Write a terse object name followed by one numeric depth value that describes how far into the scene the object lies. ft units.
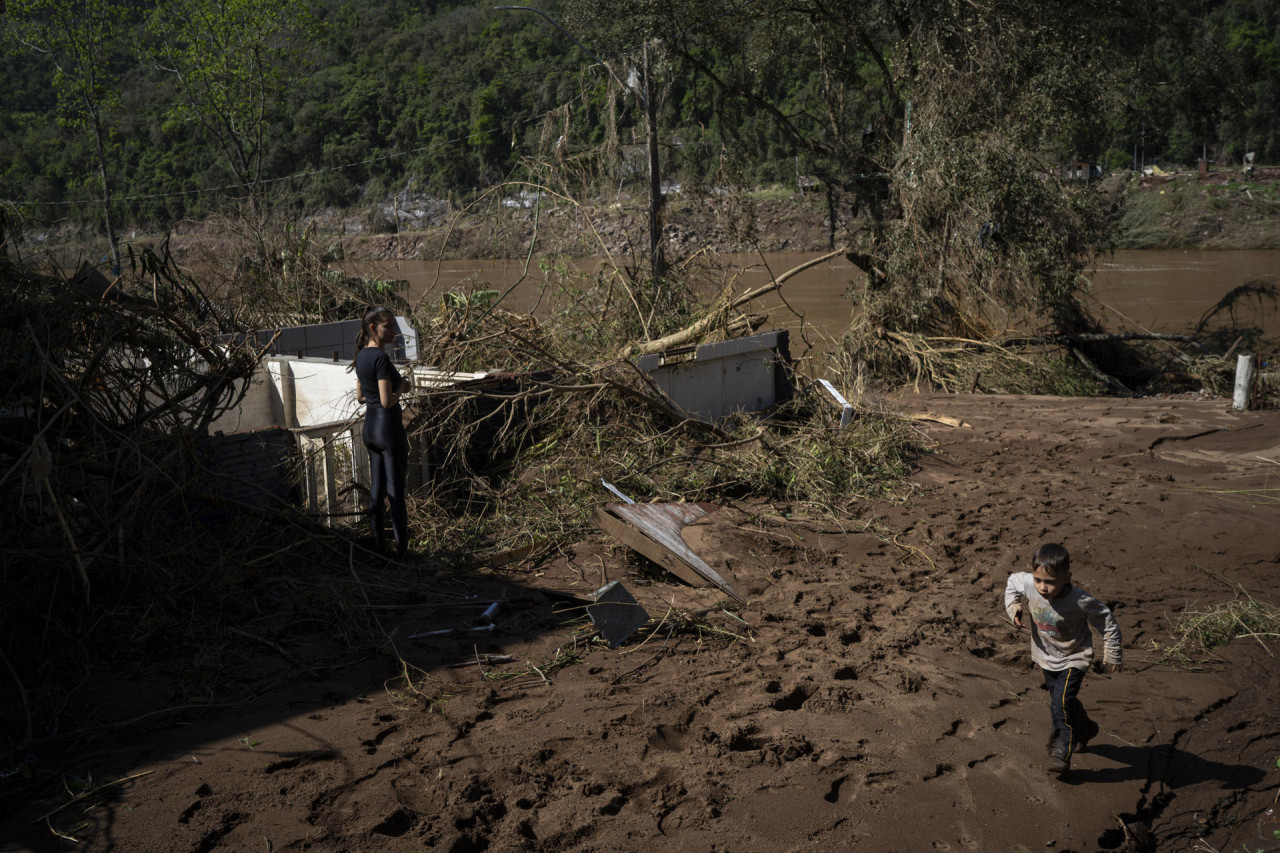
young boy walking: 11.78
